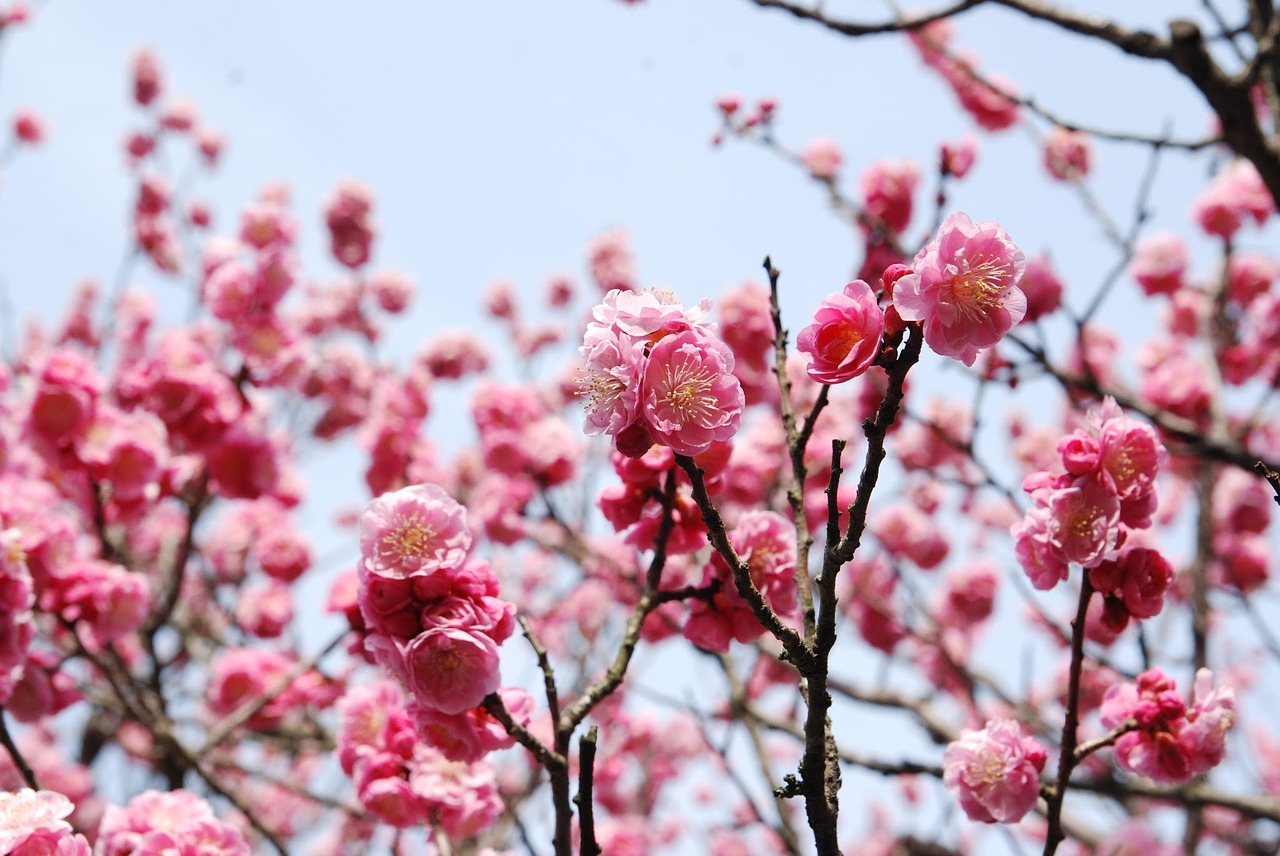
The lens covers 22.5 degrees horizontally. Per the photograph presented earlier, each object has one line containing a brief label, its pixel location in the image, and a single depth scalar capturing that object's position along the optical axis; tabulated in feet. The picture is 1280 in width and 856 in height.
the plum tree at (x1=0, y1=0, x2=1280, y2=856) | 2.38
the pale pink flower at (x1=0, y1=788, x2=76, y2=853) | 2.44
